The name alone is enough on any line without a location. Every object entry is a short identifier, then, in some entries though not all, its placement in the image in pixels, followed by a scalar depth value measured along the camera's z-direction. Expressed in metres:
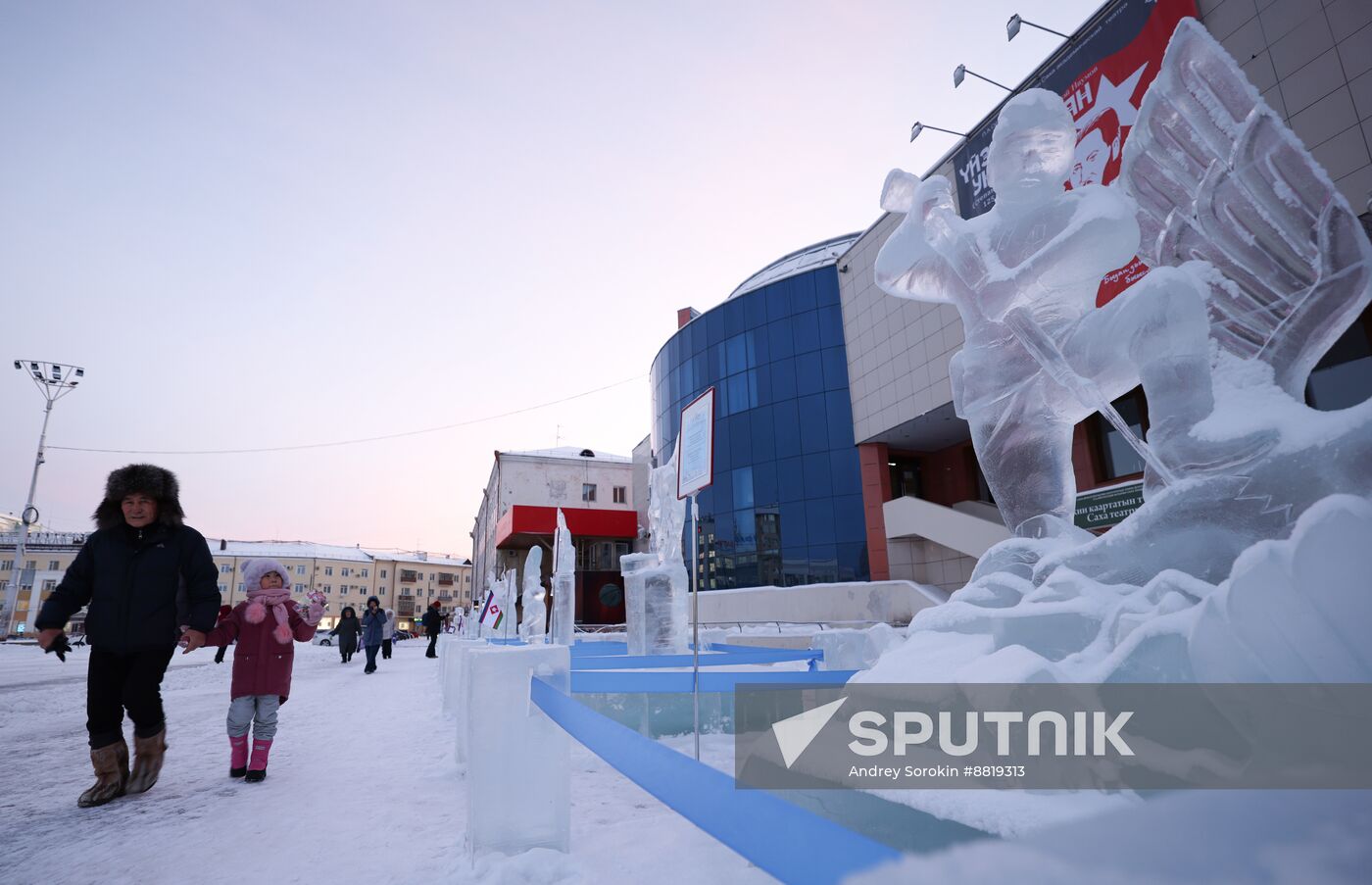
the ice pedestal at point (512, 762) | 2.74
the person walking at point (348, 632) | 15.95
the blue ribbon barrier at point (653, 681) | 4.12
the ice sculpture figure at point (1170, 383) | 1.74
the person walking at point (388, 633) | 17.86
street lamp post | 21.42
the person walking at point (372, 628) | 13.17
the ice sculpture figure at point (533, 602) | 12.27
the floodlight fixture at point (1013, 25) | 13.64
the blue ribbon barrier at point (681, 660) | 6.30
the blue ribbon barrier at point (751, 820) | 0.99
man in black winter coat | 3.69
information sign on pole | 3.70
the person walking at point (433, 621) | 16.33
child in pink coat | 4.23
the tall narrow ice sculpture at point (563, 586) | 10.71
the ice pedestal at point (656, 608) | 8.48
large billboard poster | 11.82
